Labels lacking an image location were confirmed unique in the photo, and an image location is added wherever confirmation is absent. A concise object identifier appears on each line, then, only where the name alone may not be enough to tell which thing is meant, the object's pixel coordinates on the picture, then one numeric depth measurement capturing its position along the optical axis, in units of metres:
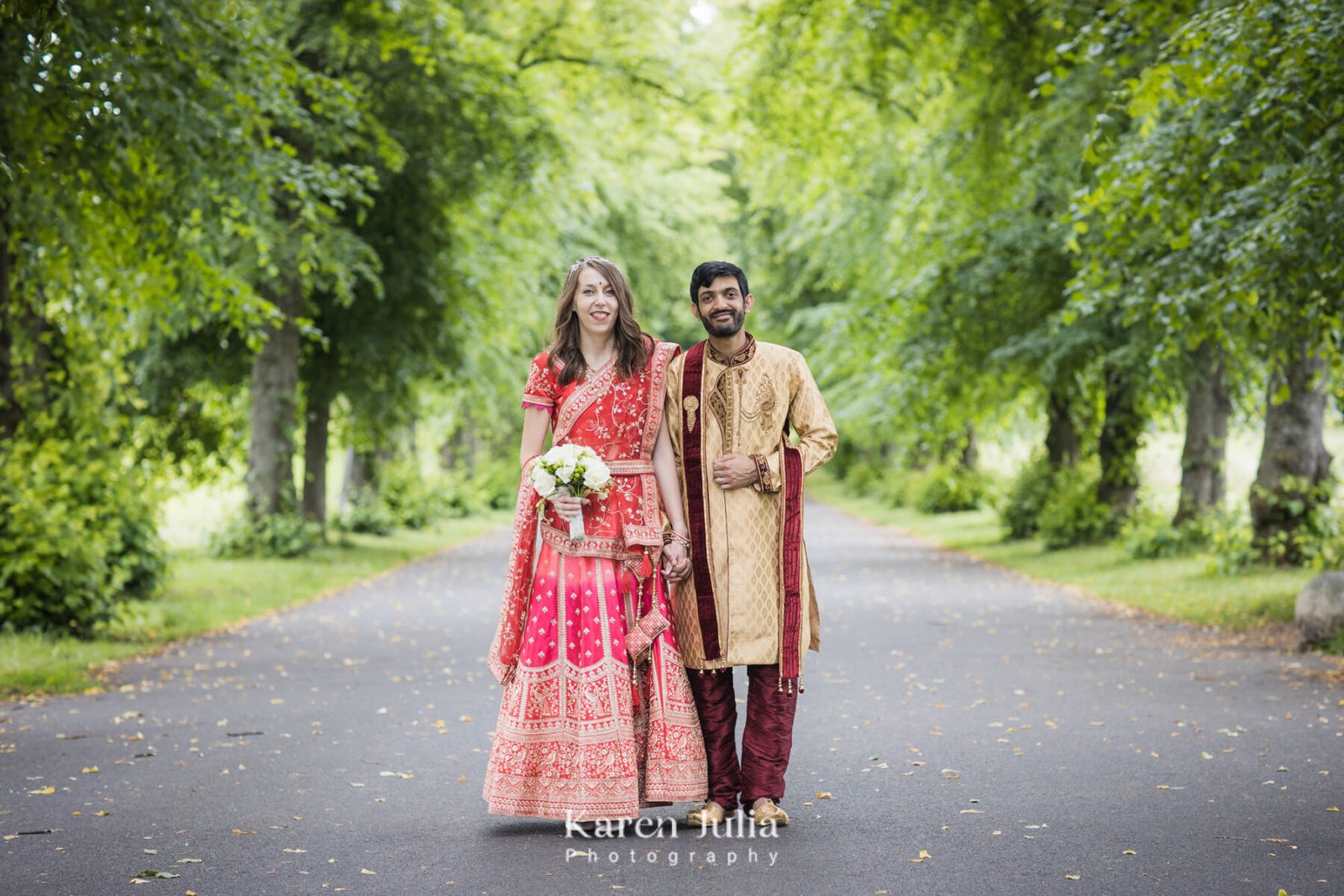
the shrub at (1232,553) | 15.40
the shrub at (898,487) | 37.53
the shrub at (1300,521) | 14.76
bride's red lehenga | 5.43
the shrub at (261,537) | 19.44
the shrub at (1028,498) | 23.61
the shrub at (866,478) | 45.19
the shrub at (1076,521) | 20.94
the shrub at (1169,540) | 18.08
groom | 5.54
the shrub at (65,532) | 10.69
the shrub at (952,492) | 33.91
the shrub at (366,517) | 26.19
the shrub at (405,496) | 28.66
